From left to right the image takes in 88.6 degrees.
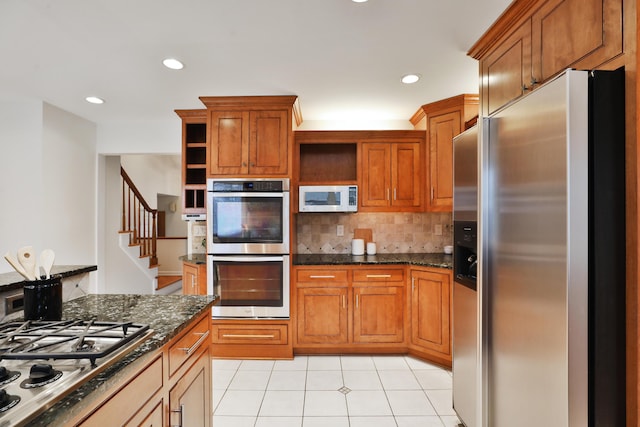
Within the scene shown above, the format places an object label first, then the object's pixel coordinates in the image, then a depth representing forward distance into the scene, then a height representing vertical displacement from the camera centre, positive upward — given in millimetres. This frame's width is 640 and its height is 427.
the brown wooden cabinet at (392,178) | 3441 +408
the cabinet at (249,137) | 3076 +752
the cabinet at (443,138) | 3072 +769
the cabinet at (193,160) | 3434 +622
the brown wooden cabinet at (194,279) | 3236 -626
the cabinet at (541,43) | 1219 +798
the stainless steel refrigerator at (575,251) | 1082 -119
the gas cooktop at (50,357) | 682 -373
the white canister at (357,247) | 3607 -334
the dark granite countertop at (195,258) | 3302 -445
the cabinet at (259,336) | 3074 -1120
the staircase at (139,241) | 4711 -382
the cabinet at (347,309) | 3135 -884
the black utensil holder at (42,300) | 1206 -311
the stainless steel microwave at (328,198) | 3346 +191
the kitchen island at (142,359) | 760 -424
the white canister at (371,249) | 3648 -360
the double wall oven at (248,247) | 3064 -284
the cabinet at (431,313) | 2863 -869
